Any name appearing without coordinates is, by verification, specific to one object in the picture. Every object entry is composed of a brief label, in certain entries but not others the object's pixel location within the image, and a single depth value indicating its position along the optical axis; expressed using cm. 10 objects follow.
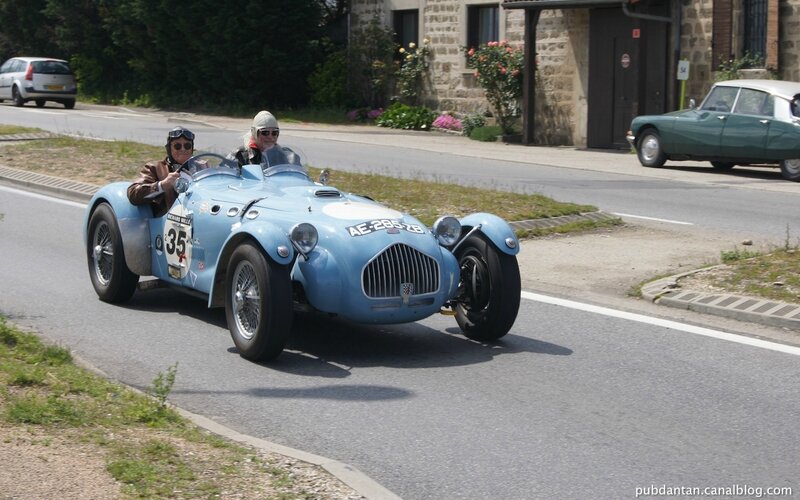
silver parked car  3925
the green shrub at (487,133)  2989
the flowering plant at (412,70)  3366
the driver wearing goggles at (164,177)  948
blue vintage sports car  771
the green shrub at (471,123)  3100
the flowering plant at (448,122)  3222
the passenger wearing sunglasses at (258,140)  962
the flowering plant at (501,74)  2983
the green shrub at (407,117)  3316
